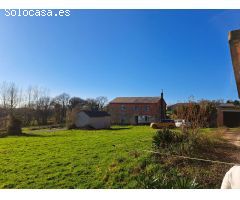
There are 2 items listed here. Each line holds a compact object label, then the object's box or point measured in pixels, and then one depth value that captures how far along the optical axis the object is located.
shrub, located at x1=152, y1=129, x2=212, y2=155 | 3.18
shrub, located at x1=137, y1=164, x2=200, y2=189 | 2.14
